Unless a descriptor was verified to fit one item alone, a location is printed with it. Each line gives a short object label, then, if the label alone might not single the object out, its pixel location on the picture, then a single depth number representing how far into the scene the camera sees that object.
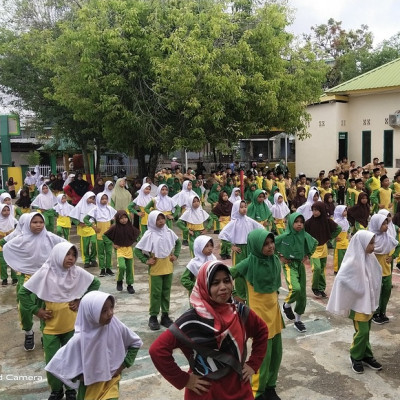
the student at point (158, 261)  6.44
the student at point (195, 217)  10.05
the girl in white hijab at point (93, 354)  3.39
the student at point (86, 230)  9.66
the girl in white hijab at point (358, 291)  4.88
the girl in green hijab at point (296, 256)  6.00
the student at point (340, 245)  8.63
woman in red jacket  2.74
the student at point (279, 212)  11.31
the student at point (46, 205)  11.95
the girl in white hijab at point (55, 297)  4.50
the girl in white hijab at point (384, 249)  6.06
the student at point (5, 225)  8.60
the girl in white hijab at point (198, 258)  5.51
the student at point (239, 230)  7.84
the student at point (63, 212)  11.31
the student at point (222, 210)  10.73
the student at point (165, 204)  11.37
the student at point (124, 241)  7.96
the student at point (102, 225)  9.16
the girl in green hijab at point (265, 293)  4.44
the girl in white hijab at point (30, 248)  5.69
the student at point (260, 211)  10.08
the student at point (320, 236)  7.57
